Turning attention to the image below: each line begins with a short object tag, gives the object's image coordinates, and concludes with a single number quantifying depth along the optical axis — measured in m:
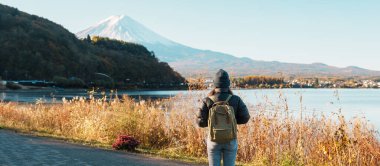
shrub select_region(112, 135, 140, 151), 12.59
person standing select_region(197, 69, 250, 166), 6.39
